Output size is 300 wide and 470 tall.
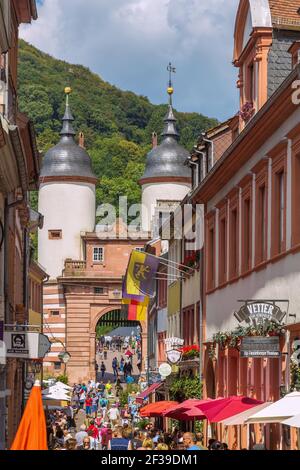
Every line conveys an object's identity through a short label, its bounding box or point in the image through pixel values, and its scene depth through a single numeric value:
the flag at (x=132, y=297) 44.09
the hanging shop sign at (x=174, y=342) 40.97
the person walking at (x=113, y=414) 49.56
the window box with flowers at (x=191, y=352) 37.38
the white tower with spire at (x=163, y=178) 102.19
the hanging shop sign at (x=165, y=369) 39.81
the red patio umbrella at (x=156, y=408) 35.85
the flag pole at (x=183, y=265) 39.29
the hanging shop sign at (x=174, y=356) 39.25
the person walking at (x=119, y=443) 23.52
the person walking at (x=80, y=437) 33.28
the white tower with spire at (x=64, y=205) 99.44
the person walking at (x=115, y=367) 88.31
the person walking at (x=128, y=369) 86.12
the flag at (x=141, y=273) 42.88
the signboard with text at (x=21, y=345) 23.55
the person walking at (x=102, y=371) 90.64
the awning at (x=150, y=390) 50.53
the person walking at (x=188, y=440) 20.52
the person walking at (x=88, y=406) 60.89
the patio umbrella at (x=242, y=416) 20.47
